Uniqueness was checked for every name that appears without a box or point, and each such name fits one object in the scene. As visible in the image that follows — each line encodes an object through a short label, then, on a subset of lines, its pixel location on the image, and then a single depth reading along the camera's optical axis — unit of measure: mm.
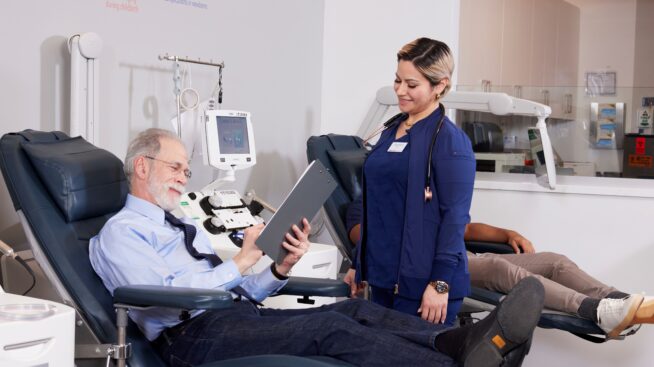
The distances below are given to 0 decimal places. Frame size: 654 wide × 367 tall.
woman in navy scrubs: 2338
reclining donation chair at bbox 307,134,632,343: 3125
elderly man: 1944
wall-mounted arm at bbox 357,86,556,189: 3699
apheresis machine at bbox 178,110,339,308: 3006
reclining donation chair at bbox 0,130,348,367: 2145
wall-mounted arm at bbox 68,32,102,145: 2793
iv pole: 3242
